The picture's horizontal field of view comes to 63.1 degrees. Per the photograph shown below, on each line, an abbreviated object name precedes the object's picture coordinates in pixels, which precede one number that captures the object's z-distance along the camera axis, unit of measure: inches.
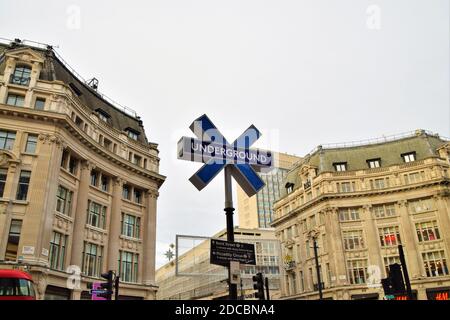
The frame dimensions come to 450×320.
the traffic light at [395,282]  516.3
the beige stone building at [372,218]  1989.4
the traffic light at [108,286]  800.3
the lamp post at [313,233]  2278.5
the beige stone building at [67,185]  1136.2
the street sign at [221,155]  234.7
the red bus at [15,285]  674.2
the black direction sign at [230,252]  209.0
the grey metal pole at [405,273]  557.3
